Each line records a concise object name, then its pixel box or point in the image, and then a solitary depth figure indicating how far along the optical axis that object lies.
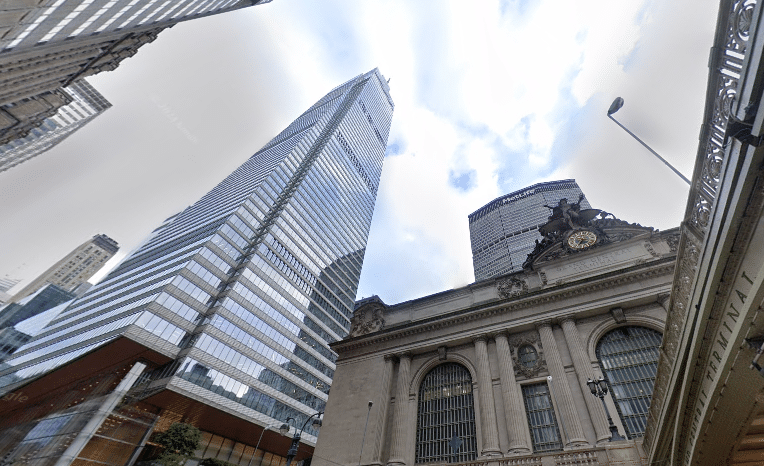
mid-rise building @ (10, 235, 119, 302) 146.00
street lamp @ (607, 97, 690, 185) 10.59
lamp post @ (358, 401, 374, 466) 21.87
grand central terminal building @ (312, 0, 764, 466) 5.34
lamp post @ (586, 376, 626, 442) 14.50
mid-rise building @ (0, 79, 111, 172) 74.19
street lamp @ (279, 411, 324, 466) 15.85
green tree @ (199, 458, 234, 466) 34.97
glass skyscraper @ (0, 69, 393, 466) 39.62
